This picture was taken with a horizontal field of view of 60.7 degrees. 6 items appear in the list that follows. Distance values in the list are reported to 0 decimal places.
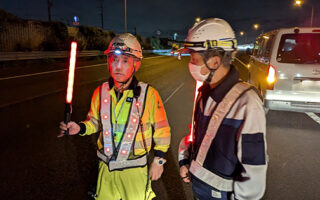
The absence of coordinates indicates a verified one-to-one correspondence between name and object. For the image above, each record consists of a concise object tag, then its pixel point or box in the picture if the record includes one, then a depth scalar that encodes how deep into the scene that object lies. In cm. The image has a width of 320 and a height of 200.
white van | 598
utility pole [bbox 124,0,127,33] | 3744
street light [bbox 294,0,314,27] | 2605
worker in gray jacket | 153
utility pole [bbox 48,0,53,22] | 5166
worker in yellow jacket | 215
